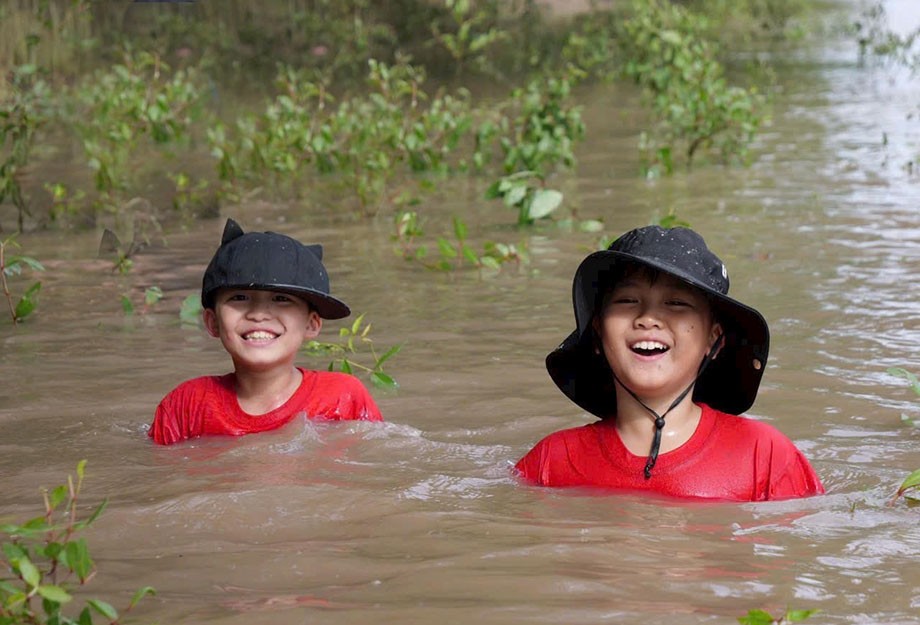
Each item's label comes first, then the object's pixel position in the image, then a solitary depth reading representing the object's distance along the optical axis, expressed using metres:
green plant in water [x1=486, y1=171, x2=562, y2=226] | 15.12
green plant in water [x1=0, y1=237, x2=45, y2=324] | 11.55
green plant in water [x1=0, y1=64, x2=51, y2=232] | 15.49
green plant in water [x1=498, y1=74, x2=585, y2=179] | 18.15
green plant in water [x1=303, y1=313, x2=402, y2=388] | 9.58
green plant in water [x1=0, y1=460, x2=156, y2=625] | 4.90
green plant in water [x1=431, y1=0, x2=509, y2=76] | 29.91
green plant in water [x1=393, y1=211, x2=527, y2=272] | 13.27
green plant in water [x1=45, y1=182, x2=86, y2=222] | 16.05
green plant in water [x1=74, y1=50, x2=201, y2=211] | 17.90
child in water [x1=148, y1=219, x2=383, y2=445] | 8.42
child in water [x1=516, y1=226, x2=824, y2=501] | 6.89
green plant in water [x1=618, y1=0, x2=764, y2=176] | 20.04
